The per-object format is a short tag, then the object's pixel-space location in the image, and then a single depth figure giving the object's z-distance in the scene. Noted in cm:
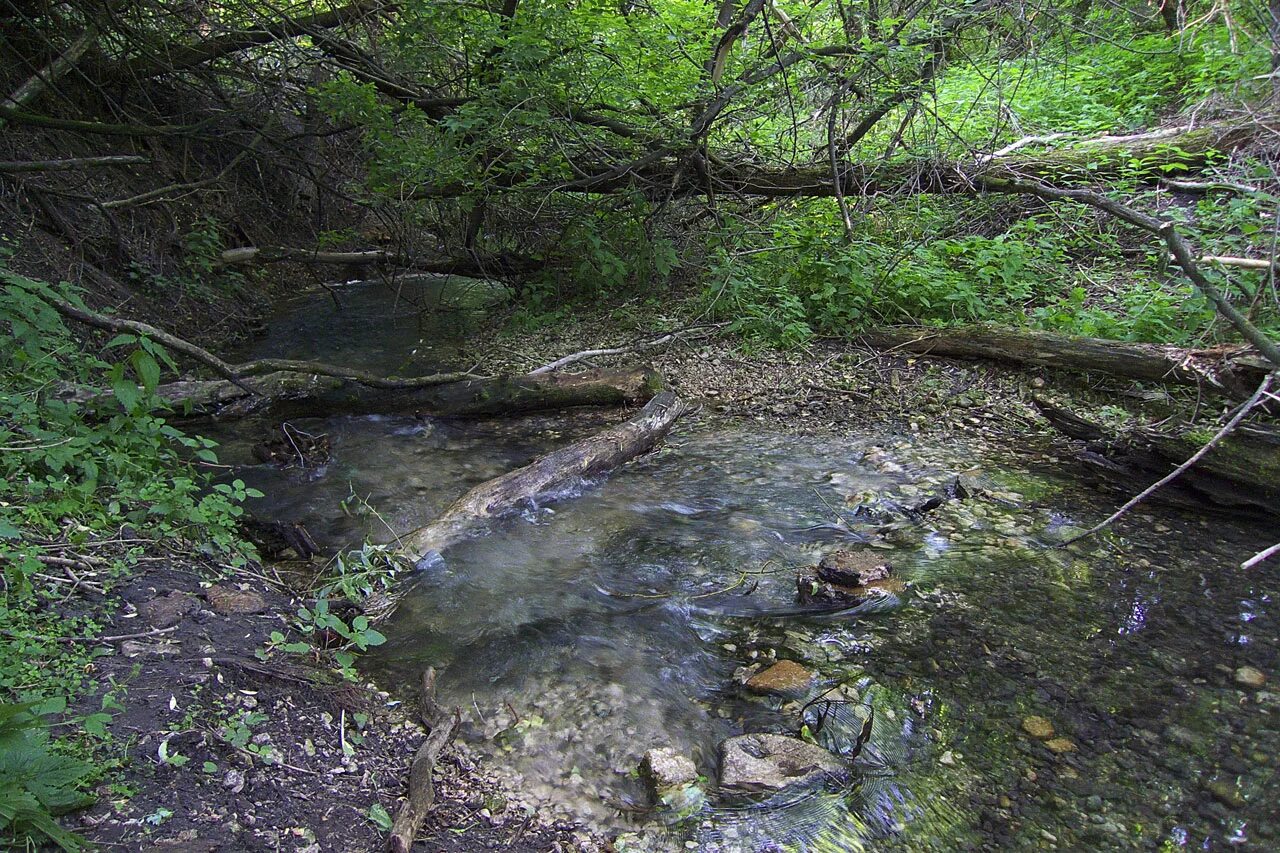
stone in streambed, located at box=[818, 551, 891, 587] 402
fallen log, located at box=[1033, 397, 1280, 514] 424
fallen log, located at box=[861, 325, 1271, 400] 457
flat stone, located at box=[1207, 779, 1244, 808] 265
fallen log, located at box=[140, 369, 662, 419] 644
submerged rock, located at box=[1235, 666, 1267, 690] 318
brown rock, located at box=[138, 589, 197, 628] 314
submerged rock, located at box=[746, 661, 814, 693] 334
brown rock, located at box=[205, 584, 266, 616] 341
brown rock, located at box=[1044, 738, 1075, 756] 293
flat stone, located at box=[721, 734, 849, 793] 282
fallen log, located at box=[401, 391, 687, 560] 461
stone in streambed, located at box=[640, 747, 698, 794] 283
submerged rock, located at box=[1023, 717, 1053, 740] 301
